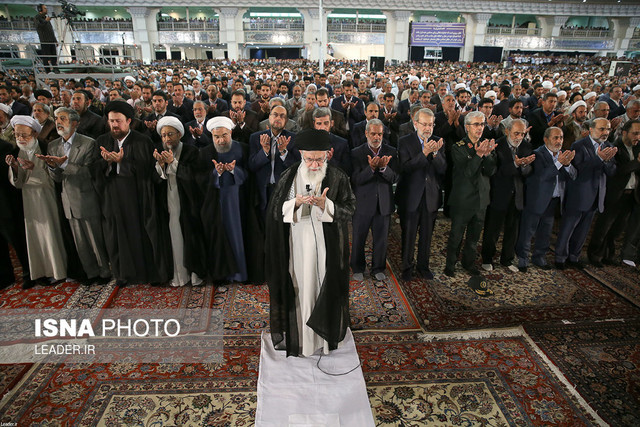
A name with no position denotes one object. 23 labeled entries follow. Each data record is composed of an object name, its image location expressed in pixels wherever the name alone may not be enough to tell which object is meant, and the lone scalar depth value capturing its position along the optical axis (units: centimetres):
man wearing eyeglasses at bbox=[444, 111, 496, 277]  409
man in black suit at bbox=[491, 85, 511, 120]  725
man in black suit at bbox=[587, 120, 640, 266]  448
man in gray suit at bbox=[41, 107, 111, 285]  397
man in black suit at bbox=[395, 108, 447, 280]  403
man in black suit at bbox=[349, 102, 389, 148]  562
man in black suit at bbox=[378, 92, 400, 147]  663
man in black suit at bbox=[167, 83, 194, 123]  695
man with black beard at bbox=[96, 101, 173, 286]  386
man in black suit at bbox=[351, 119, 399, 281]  401
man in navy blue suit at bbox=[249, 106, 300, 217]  398
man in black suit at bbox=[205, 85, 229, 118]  713
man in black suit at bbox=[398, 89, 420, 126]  795
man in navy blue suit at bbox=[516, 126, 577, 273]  430
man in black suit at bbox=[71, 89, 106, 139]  518
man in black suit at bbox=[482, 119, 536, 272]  430
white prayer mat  270
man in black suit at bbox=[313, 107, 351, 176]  421
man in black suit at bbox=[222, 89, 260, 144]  489
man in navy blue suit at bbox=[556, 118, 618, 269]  437
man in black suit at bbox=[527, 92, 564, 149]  609
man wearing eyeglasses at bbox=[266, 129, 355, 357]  293
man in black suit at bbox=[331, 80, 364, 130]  729
